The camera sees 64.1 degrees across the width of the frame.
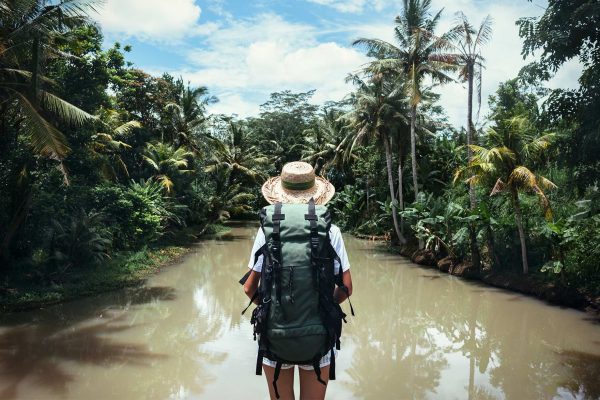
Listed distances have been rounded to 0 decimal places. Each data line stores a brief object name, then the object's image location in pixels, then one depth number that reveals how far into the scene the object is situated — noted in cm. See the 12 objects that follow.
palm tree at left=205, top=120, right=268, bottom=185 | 2653
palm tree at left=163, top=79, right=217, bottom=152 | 2141
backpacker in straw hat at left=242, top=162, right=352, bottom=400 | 239
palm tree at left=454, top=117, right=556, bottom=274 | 1123
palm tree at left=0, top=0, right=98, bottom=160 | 811
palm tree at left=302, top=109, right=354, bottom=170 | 2772
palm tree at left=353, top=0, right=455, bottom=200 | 1656
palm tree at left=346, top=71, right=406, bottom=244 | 1872
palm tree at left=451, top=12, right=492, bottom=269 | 1504
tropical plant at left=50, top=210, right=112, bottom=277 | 1040
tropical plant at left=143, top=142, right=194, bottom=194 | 1852
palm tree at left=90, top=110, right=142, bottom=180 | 1348
